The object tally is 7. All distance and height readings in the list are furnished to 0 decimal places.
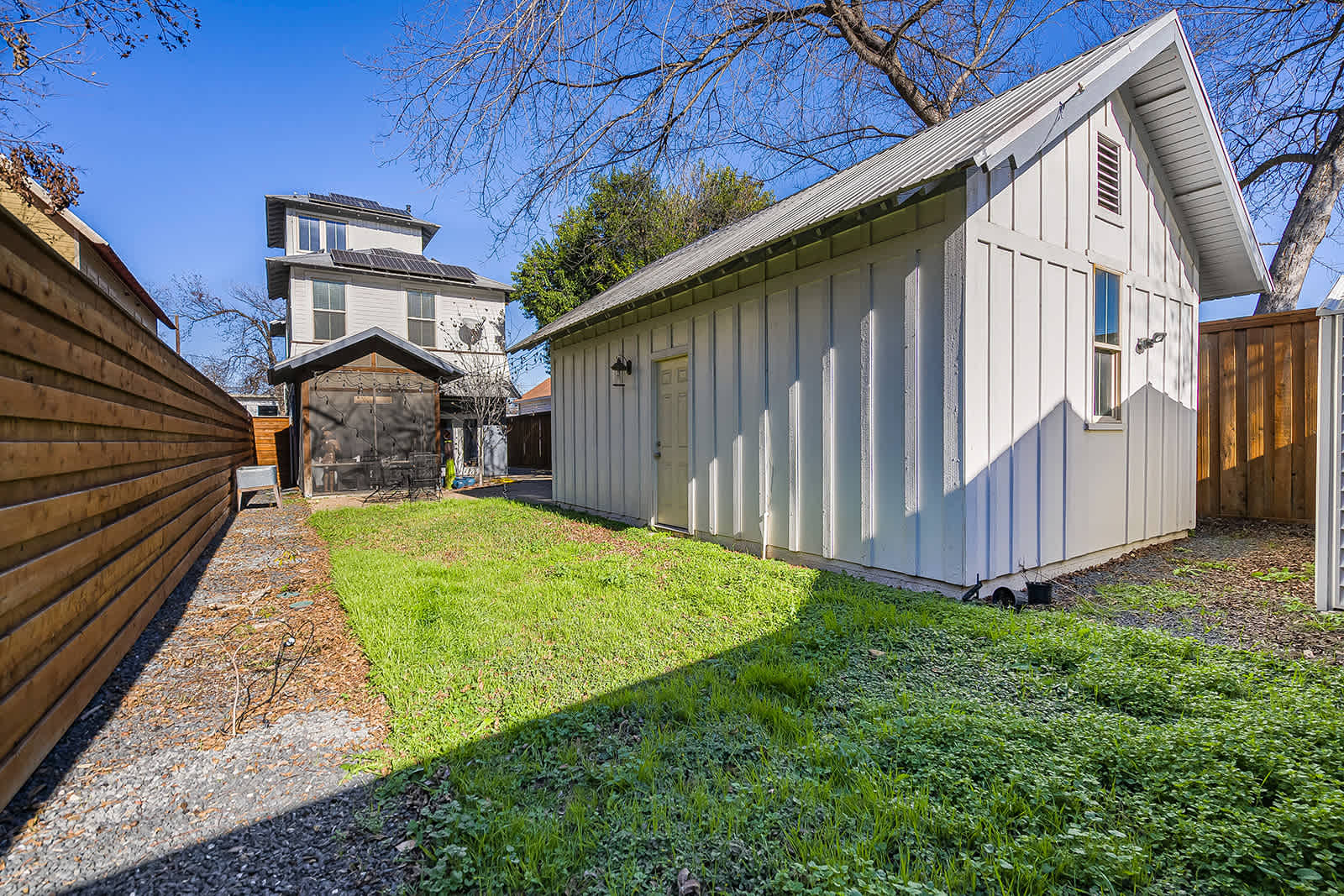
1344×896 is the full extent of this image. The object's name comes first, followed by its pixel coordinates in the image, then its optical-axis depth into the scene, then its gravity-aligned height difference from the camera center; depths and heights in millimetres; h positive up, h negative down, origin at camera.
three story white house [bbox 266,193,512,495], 13789 +2993
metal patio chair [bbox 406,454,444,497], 13250 -674
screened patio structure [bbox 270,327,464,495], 13594 +915
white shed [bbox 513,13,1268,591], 4688 +973
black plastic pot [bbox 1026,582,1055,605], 4668 -1226
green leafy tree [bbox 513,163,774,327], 13473 +6535
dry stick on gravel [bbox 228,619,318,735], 2926 -1304
